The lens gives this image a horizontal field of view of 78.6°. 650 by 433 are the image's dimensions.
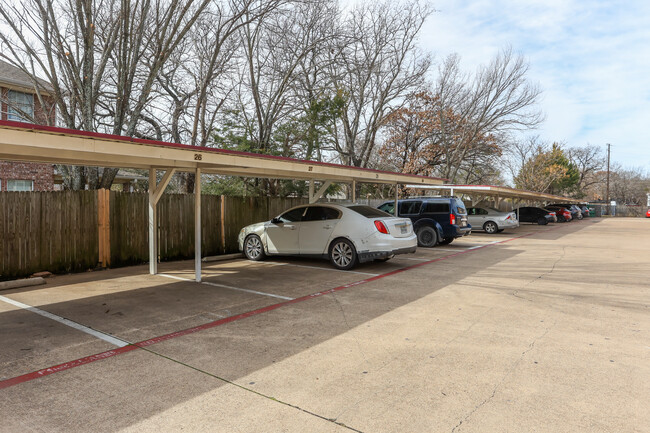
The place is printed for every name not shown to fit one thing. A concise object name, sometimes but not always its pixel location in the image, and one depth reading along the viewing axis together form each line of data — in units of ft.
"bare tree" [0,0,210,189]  33.91
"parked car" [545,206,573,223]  112.37
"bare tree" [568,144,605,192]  238.68
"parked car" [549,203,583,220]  120.15
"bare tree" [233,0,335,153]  55.21
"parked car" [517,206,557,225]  97.86
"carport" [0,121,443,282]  15.99
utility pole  198.45
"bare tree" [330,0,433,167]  67.72
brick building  52.21
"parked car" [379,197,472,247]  44.57
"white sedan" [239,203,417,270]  28.81
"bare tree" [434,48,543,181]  91.09
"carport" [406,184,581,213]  58.44
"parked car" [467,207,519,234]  68.39
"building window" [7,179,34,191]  53.31
